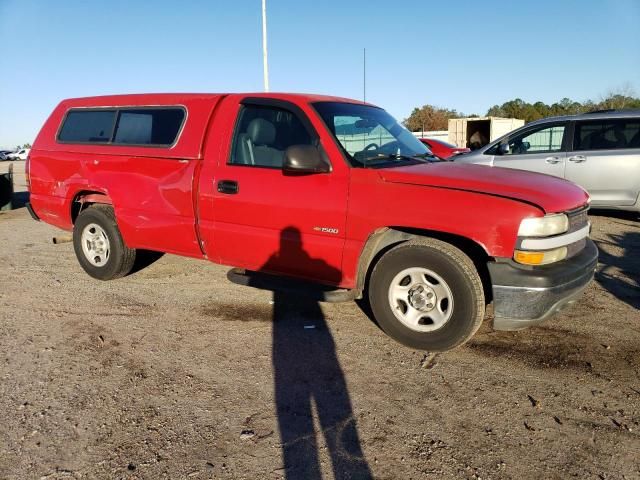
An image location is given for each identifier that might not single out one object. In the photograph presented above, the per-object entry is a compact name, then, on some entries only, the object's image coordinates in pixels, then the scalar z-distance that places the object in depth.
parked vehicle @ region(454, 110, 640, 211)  7.94
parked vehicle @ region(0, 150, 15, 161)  50.81
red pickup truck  3.41
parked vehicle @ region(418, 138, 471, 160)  11.85
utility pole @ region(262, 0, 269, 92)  15.97
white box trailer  23.56
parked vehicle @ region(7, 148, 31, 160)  51.25
